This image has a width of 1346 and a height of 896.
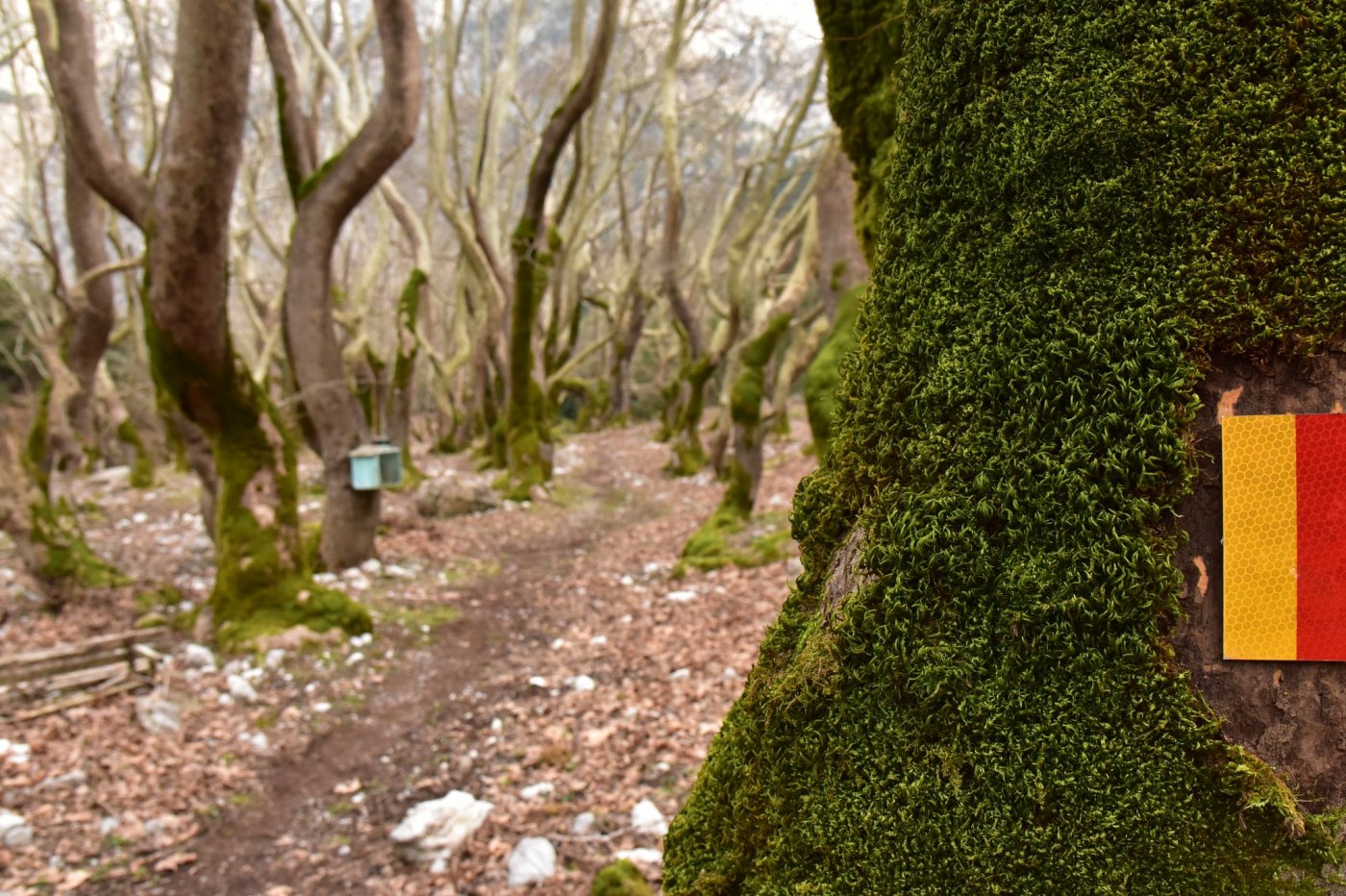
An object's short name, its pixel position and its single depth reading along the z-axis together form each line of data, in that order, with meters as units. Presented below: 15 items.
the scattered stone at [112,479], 15.43
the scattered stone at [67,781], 4.09
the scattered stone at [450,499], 11.13
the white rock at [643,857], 3.30
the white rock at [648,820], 3.60
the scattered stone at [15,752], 4.27
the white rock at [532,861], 3.33
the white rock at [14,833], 3.65
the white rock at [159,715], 4.71
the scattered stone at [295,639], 5.76
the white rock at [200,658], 5.54
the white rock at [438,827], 3.57
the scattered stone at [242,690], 5.18
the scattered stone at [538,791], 4.03
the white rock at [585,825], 3.66
